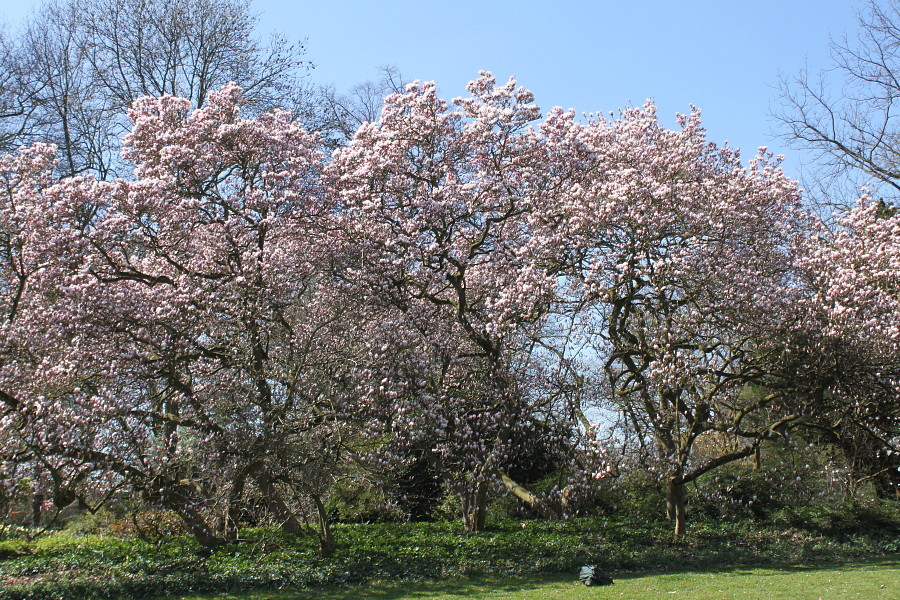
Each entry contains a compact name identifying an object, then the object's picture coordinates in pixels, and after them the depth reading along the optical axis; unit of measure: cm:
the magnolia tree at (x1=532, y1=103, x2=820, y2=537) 1219
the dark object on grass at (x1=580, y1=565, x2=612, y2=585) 1019
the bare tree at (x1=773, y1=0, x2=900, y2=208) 1925
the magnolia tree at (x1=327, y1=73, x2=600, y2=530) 1255
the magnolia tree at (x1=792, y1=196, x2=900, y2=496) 1224
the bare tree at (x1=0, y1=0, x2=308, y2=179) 1970
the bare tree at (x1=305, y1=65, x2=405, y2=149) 2292
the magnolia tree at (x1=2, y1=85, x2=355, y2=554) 1010
